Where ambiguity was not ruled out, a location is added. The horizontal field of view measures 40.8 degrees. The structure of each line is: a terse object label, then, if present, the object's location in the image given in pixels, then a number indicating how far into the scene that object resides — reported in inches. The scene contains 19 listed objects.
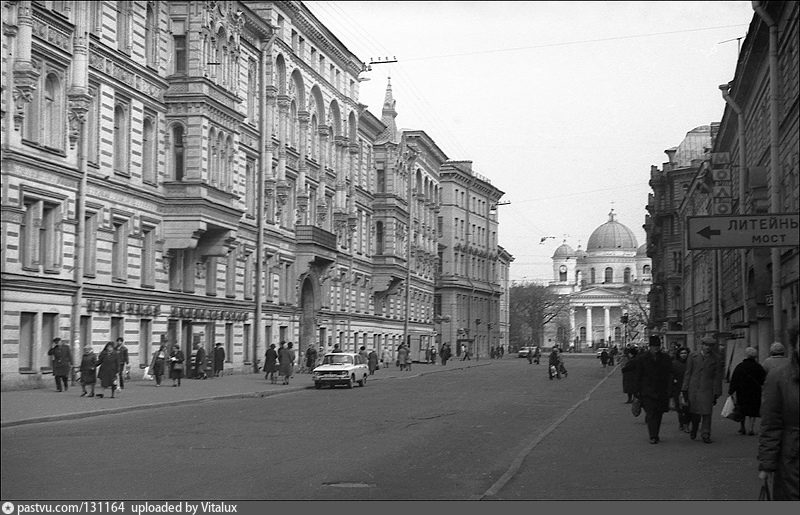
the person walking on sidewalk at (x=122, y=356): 1141.1
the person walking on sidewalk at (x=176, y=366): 1395.2
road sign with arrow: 427.8
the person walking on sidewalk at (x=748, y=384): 597.0
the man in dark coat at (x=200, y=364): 1587.8
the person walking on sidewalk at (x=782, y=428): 289.6
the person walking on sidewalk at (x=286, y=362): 1599.4
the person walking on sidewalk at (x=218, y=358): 1678.2
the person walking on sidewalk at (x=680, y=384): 818.8
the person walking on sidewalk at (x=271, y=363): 1590.8
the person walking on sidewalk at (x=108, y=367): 987.9
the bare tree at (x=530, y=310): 5536.4
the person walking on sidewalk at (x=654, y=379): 718.5
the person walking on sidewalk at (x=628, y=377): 908.7
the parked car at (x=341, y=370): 1544.0
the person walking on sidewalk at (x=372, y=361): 2161.7
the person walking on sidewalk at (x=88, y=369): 844.6
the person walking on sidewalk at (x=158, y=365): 1352.1
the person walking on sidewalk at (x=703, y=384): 713.6
